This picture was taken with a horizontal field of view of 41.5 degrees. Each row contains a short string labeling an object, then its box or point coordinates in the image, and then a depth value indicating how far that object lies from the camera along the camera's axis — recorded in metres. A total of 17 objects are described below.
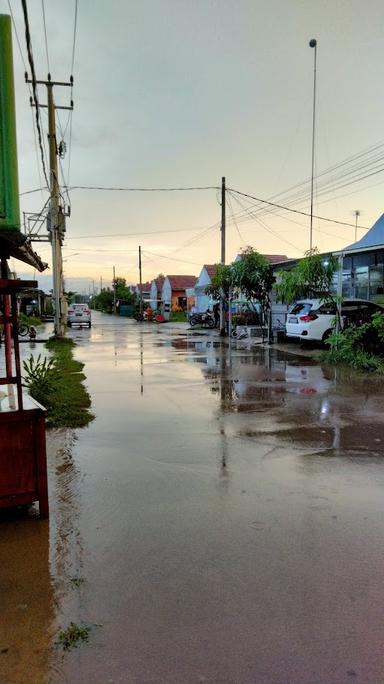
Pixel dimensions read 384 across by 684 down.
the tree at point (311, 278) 14.34
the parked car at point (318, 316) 16.09
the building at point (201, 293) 49.88
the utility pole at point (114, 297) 85.11
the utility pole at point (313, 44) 20.40
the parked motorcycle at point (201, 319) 34.19
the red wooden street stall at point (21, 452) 3.92
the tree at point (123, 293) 87.56
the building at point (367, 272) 18.73
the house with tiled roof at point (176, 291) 72.17
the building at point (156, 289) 87.88
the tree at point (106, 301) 93.64
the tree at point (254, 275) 21.31
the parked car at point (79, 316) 36.47
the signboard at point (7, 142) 3.56
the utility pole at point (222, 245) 25.45
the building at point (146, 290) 96.25
